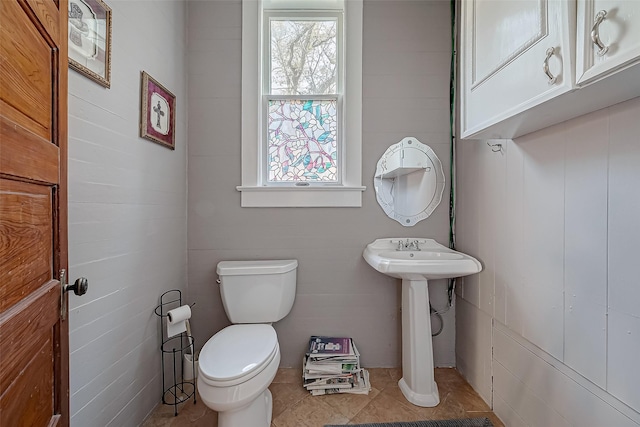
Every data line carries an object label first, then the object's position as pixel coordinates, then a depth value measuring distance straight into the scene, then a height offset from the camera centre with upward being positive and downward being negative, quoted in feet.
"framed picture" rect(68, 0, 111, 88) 3.45 +2.10
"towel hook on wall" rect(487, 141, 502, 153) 4.92 +1.09
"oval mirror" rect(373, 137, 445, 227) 6.32 +0.63
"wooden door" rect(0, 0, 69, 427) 1.81 -0.01
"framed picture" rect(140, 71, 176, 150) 4.77 +1.69
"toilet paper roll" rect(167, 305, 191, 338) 5.00 -1.83
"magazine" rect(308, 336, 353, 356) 5.82 -2.67
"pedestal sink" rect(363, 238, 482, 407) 4.83 -1.58
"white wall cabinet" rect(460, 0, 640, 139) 2.28 +1.41
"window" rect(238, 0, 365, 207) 6.22 +2.27
